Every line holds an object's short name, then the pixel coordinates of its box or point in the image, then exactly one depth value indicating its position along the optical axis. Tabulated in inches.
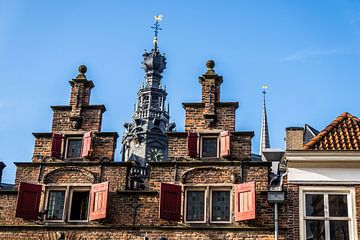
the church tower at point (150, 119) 2290.8
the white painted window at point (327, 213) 680.4
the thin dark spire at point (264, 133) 2347.2
